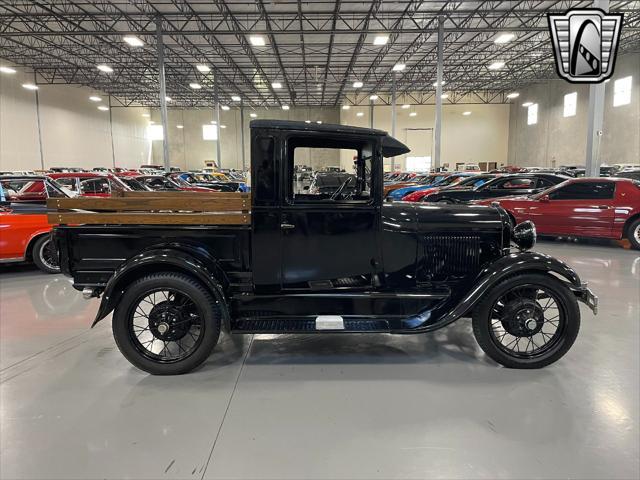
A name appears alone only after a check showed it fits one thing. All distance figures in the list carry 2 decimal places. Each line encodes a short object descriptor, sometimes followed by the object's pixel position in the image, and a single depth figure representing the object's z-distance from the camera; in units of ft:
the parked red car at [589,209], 24.95
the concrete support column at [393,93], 82.33
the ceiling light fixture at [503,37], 44.92
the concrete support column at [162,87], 50.70
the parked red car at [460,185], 37.24
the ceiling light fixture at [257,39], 48.54
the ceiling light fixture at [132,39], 44.59
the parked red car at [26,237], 19.70
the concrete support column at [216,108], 82.23
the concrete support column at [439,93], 51.85
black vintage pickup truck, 10.16
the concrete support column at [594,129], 34.15
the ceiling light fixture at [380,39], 47.26
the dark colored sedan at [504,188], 33.88
